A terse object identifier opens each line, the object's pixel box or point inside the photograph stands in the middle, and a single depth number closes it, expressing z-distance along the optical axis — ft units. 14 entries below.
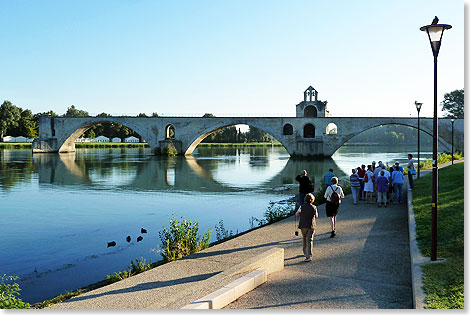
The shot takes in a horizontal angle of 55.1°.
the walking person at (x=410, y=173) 59.49
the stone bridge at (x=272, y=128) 201.57
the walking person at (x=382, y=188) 49.21
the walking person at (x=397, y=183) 50.90
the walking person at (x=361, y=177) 57.31
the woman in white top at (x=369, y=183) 52.44
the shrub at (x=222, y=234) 42.08
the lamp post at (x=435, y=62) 24.86
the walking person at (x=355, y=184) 51.95
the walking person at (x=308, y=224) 29.17
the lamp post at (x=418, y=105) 77.77
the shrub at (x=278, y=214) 47.60
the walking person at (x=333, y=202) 35.60
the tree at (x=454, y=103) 278.87
